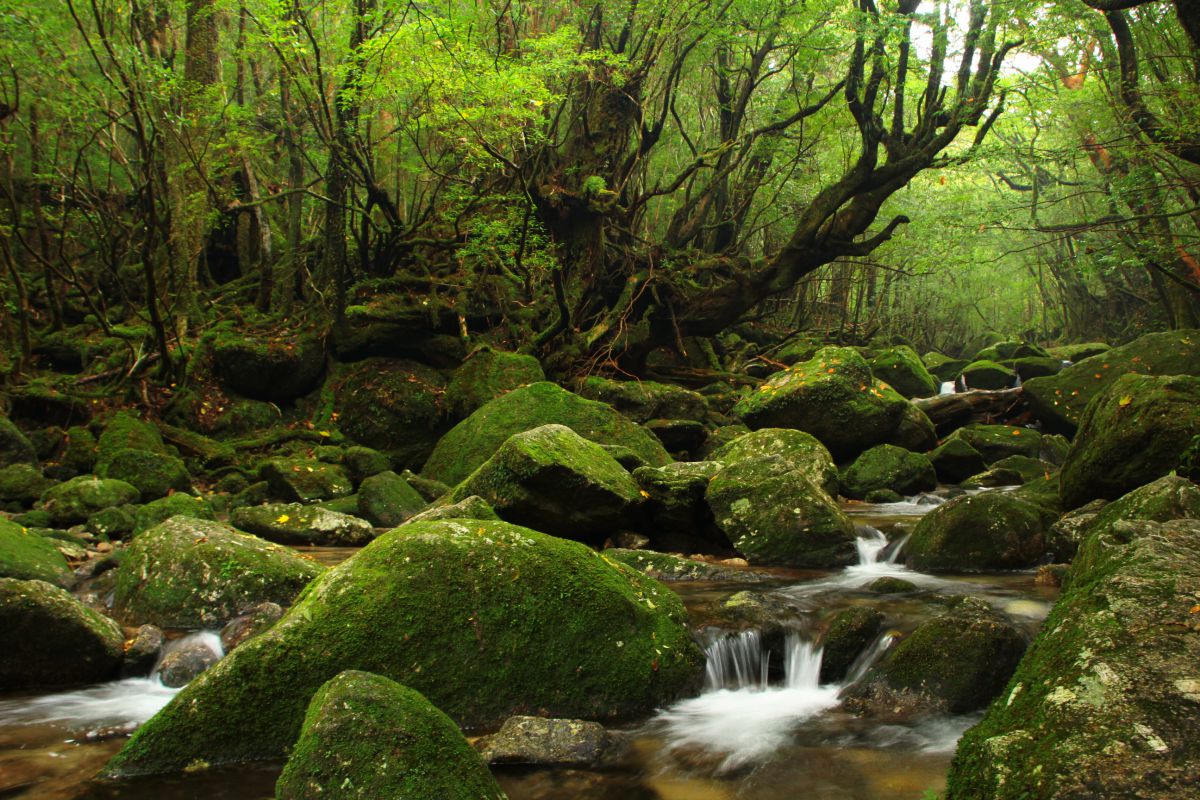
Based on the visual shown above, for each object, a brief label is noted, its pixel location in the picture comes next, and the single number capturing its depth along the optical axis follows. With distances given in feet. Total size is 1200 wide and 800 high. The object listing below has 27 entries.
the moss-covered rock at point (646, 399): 44.56
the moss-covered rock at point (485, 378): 42.47
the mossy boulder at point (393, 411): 43.62
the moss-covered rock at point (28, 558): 18.53
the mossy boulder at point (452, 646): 11.75
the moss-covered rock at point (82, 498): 27.43
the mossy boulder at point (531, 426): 35.04
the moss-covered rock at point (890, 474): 35.81
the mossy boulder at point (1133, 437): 21.53
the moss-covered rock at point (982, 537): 22.26
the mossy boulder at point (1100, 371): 41.75
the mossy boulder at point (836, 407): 39.93
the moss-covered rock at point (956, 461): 38.11
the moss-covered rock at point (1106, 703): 7.27
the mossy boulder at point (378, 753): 9.02
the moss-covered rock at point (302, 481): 33.73
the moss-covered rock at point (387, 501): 30.12
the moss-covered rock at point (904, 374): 63.72
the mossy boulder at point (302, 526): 26.30
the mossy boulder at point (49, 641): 14.23
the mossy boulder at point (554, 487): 23.63
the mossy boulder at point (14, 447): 32.67
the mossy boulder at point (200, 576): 17.56
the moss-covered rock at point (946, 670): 13.39
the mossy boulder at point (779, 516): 24.02
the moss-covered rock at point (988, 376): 66.59
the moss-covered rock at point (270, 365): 43.83
